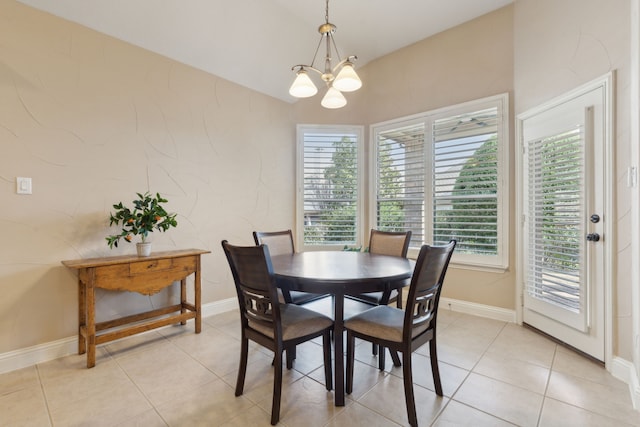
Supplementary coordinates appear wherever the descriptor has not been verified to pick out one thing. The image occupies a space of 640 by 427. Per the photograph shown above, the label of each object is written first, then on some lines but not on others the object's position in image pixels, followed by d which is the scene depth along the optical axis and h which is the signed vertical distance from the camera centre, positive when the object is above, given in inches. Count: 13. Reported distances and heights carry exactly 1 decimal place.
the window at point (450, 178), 117.9 +16.1
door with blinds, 82.8 -1.0
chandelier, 77.0 +36.2
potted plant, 92.3 -2.1
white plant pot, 95.1 -11.6
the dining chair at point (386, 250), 87.4 -13.0
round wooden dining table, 62.0 -14.1
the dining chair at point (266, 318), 59.6 -24.0
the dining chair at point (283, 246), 88.5 -12.0
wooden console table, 83.0 -21.8
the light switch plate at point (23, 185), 81.7 +8.0
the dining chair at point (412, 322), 58.6 -24.3
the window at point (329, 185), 155.0 +15.3
